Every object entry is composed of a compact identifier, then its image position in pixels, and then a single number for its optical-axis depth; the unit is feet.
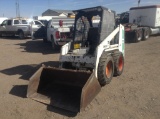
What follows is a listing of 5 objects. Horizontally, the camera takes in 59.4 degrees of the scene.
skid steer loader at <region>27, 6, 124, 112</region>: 11.83
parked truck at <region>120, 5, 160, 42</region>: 35.45
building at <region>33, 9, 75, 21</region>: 114.21
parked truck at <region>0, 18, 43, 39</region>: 43.44
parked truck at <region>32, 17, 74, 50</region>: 25.88
